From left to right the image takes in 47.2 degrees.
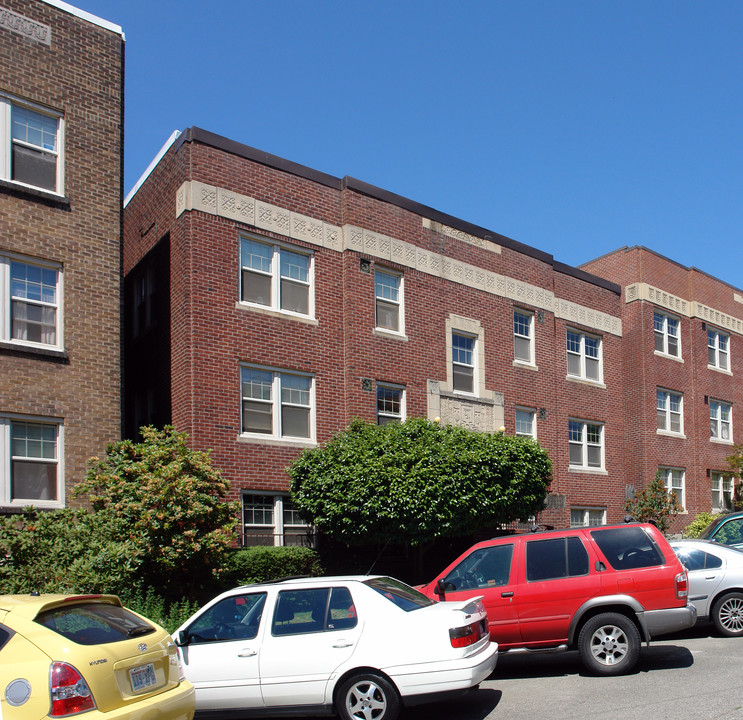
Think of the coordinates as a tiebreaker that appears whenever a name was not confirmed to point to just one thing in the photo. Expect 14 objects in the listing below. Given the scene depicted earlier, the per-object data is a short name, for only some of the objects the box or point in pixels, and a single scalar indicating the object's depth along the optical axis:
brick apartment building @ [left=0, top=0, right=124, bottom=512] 14.32
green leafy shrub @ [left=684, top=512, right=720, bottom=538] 27.02
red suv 10.20
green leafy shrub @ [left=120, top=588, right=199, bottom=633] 12.08
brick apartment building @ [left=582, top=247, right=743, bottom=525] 27.48
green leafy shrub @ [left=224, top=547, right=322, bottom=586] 14.99
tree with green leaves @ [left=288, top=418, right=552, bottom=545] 15.92
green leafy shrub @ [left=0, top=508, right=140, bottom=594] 11.26
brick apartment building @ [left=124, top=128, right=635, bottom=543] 17.20
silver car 13.04
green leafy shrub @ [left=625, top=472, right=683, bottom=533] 26.08
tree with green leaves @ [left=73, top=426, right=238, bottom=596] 13.14
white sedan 8.05
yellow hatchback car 5.85
